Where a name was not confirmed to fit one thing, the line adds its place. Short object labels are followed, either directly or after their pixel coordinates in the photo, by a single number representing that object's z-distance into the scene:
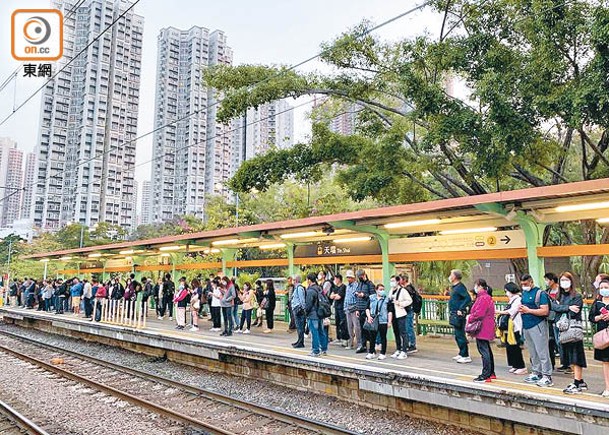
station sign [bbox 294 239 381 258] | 10.48
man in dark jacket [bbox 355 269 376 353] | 8.33
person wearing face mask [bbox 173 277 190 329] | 12.74
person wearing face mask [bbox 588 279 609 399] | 5.15
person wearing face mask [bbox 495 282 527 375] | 6.46
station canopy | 6.30
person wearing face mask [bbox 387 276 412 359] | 7.78
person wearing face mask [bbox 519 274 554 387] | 5.75
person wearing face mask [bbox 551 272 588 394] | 5.39
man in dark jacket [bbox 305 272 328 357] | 8.13
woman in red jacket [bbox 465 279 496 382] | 5.96
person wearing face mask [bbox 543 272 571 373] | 6.56
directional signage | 7.80
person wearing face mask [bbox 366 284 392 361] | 7.82
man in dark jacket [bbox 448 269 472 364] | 7.11
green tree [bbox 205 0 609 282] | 10.60
